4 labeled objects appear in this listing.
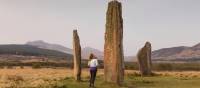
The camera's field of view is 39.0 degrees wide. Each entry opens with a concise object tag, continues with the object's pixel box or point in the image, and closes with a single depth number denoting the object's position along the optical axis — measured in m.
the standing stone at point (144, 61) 25.60
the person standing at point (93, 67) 17.12
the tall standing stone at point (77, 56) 20.53
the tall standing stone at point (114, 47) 17.83
